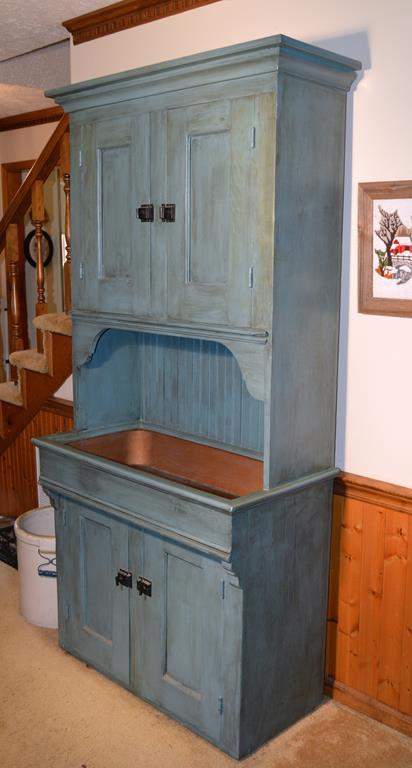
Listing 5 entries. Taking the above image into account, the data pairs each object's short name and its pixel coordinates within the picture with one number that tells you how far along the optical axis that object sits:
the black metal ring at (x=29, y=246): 5.74
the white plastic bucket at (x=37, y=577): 3.32
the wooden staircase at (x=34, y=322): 3.75
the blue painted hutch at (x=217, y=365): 2.34
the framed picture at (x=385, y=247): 2.46
